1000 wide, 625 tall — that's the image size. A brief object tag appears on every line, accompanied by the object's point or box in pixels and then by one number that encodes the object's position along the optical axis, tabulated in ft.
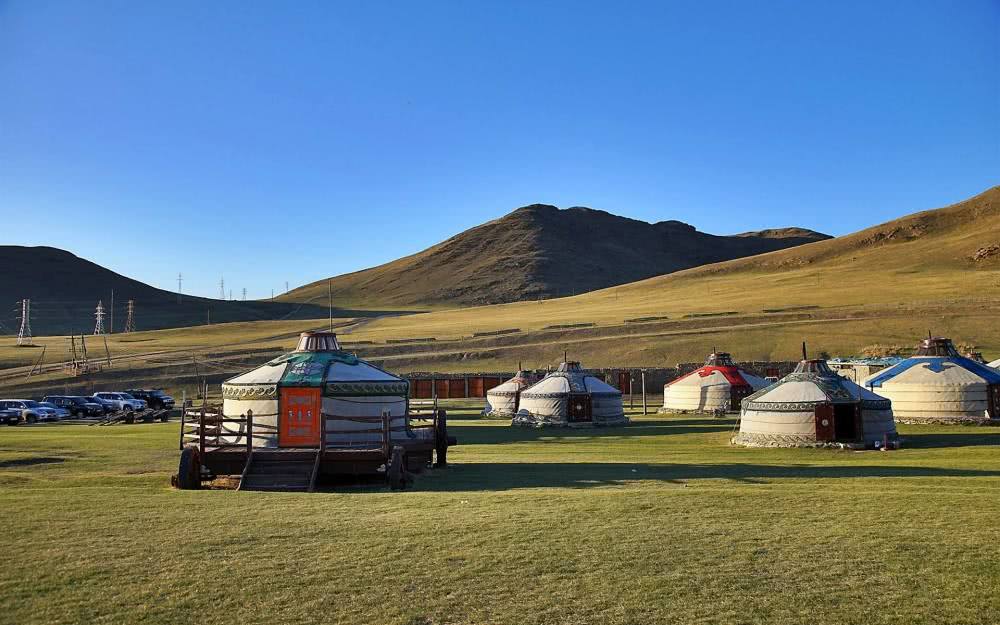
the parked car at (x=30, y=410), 122.14
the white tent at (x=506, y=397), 120.47
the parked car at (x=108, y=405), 135.95
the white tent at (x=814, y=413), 73.36
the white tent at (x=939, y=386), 92.58
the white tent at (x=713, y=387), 117.60
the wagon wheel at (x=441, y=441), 61.62
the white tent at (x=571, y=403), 103.40
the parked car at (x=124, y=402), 136.26
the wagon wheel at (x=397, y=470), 50.60
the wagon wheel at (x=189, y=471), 51.03
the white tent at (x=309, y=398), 61.87
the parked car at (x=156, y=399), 145.89
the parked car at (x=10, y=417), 119.65
